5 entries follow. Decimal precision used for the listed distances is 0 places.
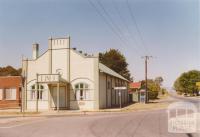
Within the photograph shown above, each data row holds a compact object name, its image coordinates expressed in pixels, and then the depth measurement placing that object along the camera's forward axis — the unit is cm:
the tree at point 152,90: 7731
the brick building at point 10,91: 4306
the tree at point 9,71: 8781
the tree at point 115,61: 7831
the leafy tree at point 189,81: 11306
